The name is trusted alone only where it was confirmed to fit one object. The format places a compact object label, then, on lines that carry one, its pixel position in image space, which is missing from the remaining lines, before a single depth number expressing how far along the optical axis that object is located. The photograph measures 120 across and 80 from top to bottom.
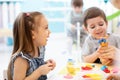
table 1.27
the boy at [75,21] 2.98
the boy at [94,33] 1.66
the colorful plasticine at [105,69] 1.36
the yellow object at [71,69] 1.36
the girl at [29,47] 1.28
